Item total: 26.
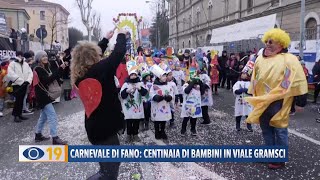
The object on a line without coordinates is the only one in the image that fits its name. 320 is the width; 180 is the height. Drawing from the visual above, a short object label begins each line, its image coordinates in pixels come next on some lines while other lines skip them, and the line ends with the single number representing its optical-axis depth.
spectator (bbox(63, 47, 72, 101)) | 4.40
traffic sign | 10.28
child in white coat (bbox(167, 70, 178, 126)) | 4.86
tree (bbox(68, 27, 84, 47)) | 62.44
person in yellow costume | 3.46
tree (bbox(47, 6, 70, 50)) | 57.56
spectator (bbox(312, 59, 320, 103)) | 7.68
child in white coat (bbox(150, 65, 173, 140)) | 4.73
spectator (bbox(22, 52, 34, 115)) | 6.29
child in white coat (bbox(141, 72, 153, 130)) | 5.19
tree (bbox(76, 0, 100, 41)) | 27.23
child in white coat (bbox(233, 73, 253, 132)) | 5.12
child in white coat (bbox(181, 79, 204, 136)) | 4.96
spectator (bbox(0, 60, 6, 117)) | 6.86
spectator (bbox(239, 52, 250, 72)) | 9.79
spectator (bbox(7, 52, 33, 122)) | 6.39
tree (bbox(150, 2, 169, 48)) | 48.10
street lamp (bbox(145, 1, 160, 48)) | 44.06
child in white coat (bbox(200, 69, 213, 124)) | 5.45
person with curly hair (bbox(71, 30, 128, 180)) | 2.17
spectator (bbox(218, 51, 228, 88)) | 11.61
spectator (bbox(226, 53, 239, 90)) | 10.28
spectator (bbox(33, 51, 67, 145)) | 4.46
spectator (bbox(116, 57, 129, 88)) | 6.42
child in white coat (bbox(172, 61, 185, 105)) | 6.76
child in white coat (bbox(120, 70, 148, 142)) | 4.67
